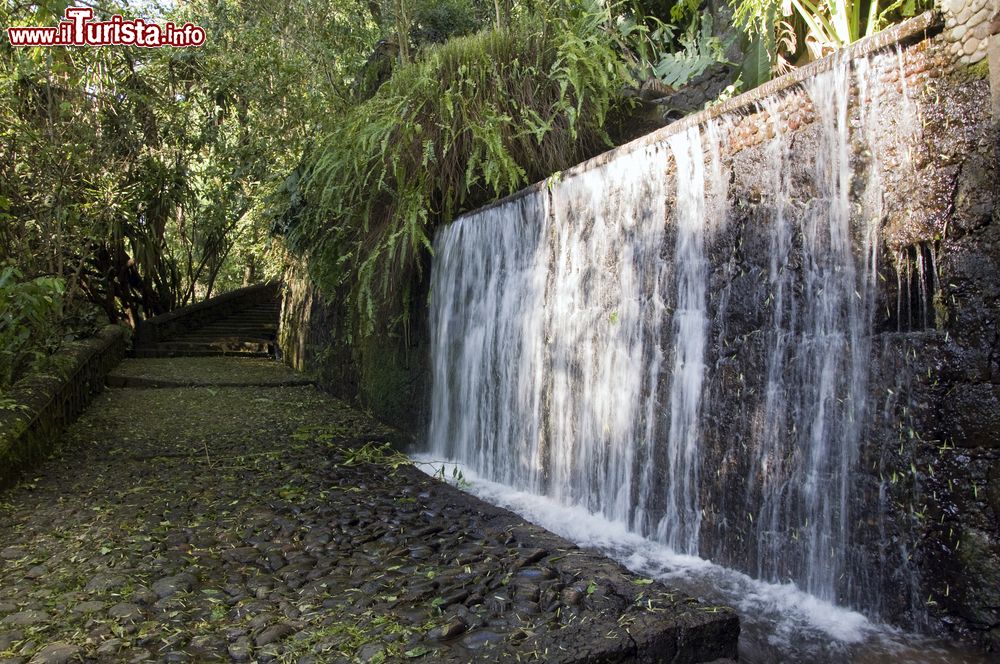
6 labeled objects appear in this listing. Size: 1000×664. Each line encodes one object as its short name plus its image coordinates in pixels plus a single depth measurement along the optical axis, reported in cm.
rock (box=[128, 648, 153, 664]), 218
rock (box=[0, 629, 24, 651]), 225
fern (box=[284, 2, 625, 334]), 605
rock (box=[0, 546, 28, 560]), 309
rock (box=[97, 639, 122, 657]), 222
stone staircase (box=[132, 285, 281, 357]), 1402
